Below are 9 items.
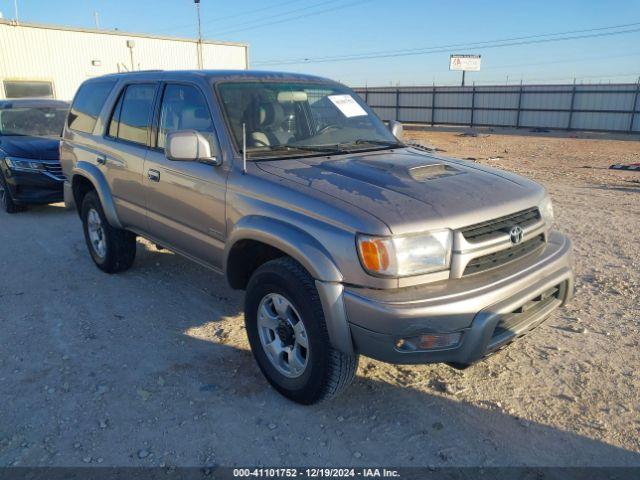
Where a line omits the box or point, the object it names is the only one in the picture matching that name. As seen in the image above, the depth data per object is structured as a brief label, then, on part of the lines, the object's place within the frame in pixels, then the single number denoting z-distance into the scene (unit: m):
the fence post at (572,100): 26.25
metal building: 19.98
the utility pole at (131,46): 21.02
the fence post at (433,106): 31.84
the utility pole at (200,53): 26.08
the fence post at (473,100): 30.08
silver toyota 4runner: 2.52
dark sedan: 7.91
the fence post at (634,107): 24.18
